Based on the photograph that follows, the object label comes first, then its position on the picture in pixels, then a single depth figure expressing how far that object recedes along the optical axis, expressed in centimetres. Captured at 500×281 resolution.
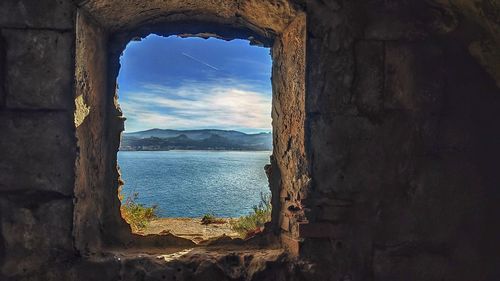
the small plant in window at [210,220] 562
